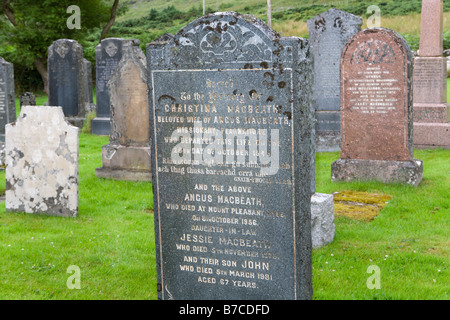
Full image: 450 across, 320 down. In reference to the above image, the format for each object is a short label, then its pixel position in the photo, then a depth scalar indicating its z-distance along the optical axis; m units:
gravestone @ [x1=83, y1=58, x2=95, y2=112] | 20.38
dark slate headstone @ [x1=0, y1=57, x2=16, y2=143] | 10.70
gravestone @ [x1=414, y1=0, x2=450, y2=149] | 11.66
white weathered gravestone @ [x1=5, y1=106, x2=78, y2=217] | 6.84
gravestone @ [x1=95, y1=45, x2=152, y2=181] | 8.93
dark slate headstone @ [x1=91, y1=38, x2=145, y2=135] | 15.16
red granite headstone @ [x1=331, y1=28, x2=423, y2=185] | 8.28
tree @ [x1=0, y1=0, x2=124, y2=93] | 26.31
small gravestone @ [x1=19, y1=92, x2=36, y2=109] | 10.42
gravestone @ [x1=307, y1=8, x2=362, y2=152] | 11.91
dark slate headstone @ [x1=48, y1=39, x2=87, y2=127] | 14.95
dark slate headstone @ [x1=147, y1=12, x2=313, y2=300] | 3.63
